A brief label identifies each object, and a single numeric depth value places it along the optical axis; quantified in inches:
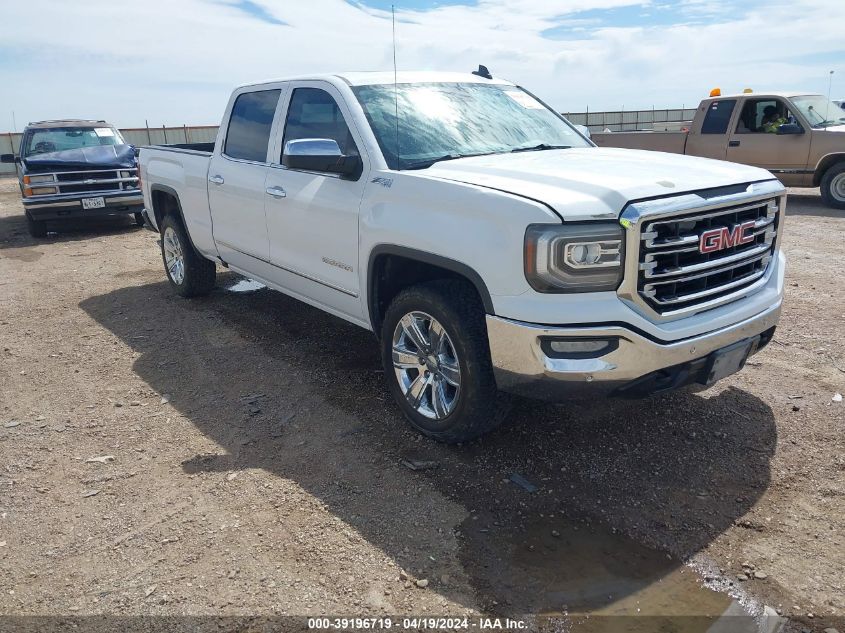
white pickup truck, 124.9
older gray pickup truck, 452.8
